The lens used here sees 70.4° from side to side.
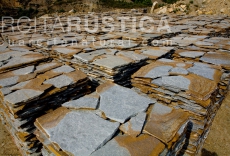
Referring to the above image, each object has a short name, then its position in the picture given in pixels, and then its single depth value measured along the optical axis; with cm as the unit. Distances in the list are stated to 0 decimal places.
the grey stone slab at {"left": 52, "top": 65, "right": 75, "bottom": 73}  219
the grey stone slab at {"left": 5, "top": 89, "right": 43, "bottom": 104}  154
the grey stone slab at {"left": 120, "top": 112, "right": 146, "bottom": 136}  130
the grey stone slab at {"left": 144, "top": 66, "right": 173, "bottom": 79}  206
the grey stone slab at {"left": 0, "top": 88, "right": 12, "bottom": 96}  171
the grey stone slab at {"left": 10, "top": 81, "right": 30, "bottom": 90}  180
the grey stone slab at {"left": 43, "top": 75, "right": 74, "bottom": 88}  183
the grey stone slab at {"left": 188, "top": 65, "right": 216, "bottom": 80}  210
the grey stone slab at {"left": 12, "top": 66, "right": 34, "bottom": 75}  220
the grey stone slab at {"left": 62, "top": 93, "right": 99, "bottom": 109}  158
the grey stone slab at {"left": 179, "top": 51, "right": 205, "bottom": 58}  281
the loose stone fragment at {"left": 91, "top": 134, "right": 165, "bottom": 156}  111
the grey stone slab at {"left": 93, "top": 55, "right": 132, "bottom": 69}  215
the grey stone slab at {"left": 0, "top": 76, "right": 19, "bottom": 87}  189
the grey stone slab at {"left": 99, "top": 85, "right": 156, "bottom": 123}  146
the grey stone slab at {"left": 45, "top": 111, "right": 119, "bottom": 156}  114
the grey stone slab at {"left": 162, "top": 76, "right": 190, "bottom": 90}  180
